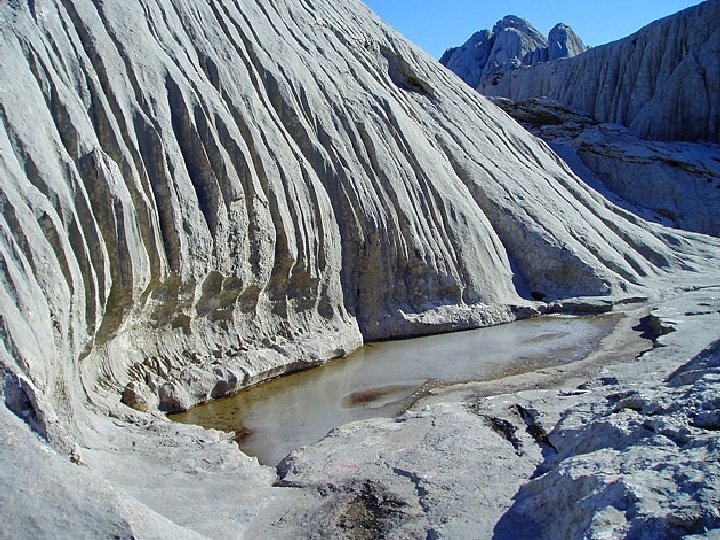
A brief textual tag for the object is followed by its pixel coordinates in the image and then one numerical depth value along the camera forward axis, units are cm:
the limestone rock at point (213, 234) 468
